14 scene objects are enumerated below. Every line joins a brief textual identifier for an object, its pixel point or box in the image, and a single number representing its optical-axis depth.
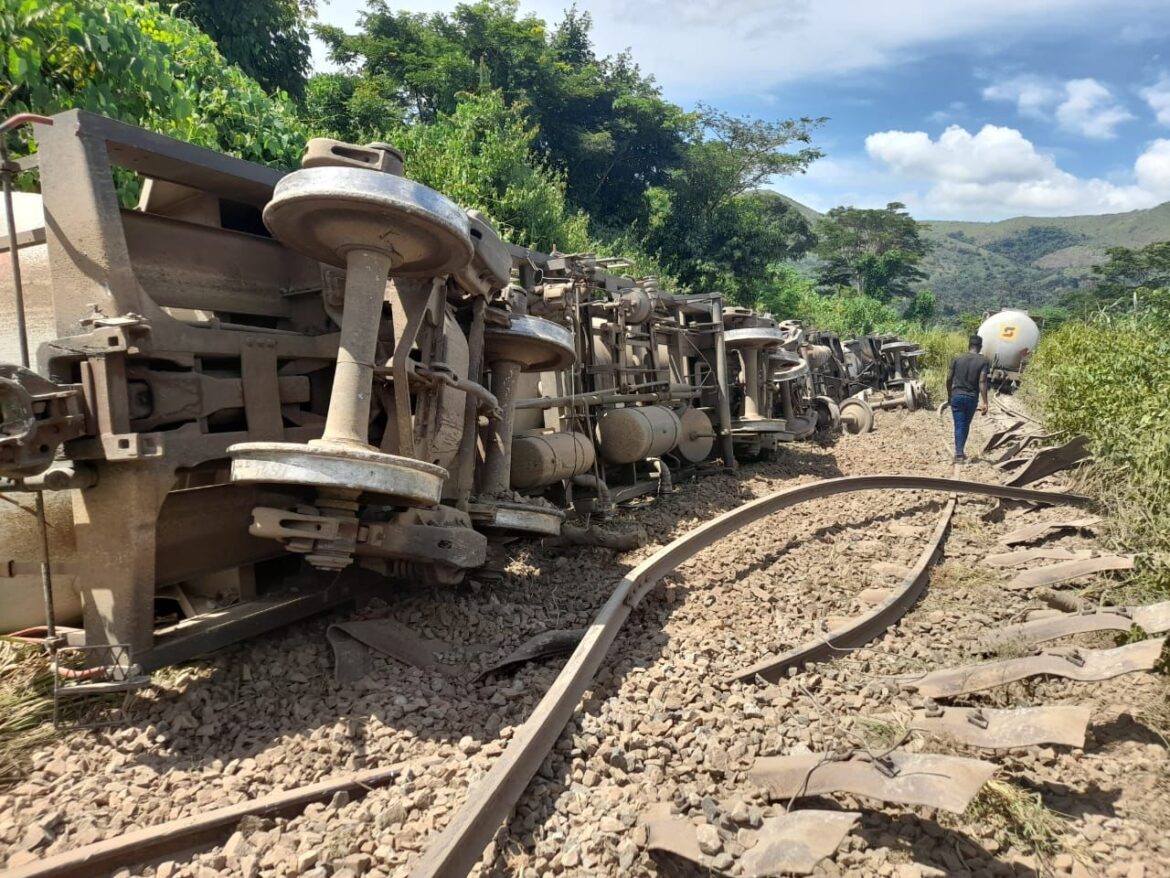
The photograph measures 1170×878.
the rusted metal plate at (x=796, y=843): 2.11
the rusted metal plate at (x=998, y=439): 11.09
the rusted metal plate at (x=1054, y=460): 8.15
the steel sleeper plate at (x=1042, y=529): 6.32
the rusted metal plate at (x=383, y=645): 3.36
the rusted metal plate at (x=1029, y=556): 5.57
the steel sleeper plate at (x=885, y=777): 2.32
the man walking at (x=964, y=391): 10.24
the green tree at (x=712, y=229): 28.42
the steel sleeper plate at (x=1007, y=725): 2.68
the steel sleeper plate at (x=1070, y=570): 5.09
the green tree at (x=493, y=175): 16.39
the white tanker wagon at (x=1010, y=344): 20.08
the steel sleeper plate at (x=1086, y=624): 3.70
